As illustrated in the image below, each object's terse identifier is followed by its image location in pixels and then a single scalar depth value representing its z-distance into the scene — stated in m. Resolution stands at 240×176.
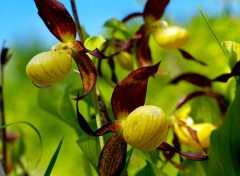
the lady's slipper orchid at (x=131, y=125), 0.44
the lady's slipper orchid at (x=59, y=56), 0.47
